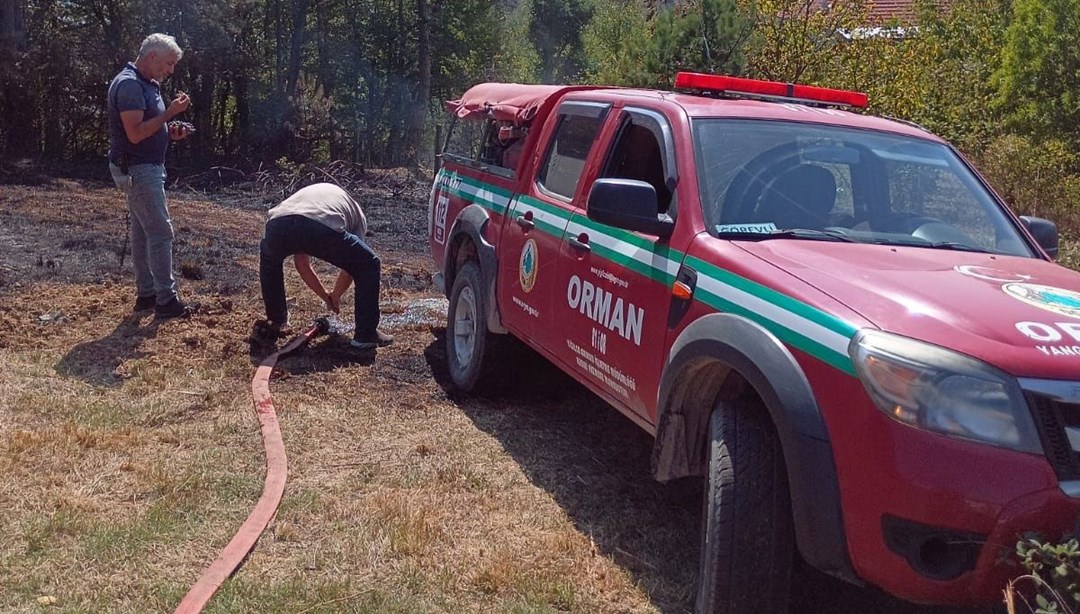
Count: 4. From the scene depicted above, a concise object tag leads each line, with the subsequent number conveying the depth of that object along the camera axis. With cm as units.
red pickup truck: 265
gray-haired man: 670
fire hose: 347
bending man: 649
